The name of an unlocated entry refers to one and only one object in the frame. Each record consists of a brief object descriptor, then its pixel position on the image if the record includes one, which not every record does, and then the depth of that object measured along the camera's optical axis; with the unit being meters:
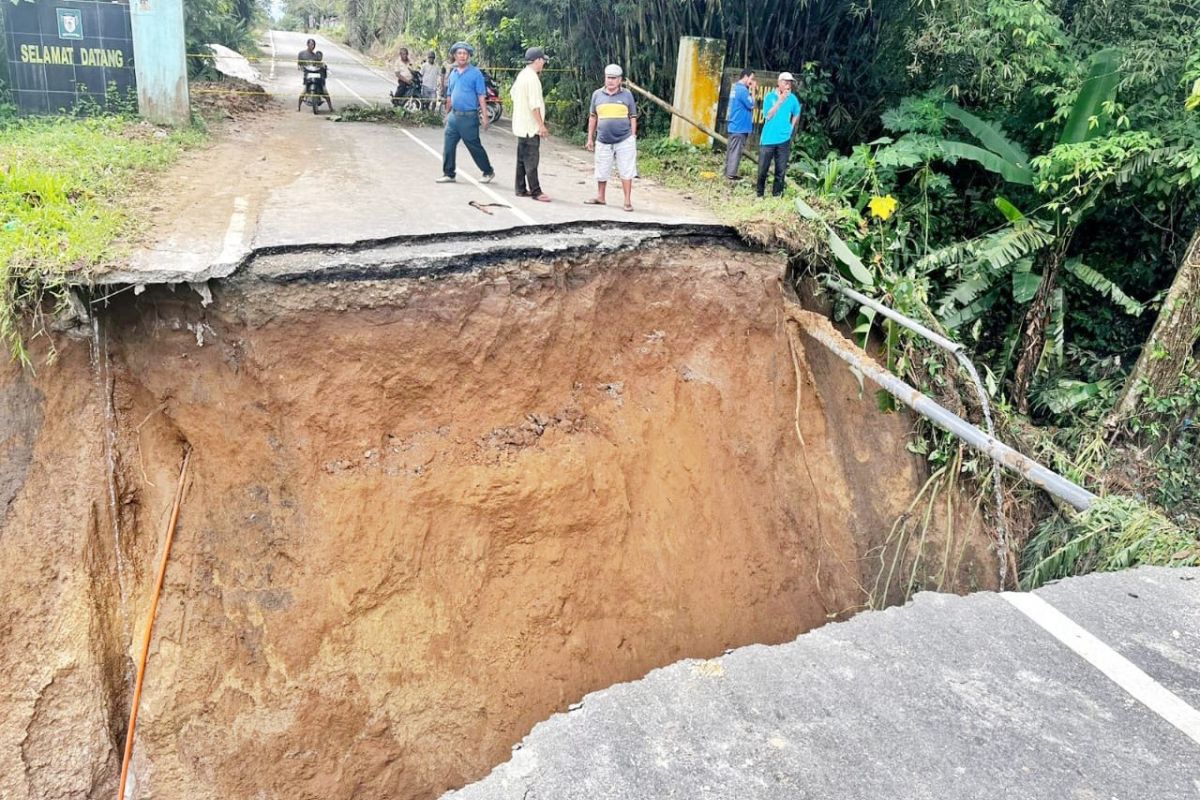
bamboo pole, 10.15
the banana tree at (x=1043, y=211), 7.74
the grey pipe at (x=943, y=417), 4.61
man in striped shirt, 7.83
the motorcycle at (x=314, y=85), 15.07
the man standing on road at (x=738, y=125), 9.84
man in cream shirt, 7.84
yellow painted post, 11.21
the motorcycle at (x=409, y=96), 16.66
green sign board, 10.42
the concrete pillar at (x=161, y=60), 10.69
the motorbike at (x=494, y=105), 15.62
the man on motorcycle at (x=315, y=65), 15.10
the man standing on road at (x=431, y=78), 16.23
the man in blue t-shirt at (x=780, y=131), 8.68
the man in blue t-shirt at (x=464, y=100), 8.35
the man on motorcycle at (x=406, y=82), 17.41
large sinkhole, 5.36
